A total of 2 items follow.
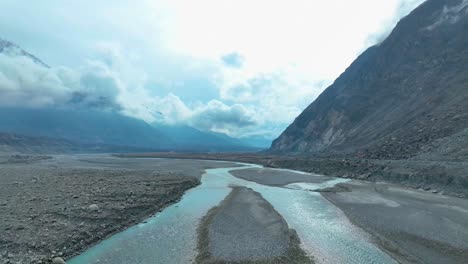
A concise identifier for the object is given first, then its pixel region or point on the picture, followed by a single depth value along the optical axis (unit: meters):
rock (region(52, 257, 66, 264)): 21.65
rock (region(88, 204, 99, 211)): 33.83
